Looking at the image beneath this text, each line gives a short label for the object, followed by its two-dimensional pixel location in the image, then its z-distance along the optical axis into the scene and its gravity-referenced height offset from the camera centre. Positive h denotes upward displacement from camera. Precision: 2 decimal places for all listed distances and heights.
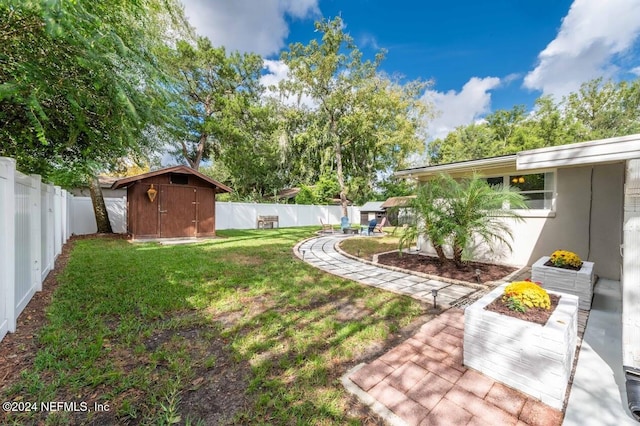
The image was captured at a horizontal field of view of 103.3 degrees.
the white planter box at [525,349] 1.88 -1.13
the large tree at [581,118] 20.58 +8.09
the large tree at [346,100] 15.95 +7.41
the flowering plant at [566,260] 3.88 -0.75
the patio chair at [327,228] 13.59 -1.04
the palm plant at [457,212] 4.88 -0.02
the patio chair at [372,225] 12.55 -0.76
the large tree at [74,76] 2.74 +1.68
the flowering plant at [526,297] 2.31 -0.80
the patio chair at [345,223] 13.95 -0.76
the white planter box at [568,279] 3.55 -1.01
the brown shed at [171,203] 9.84 +0.18
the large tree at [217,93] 14.46 +7.11
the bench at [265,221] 15.51 -0.77
